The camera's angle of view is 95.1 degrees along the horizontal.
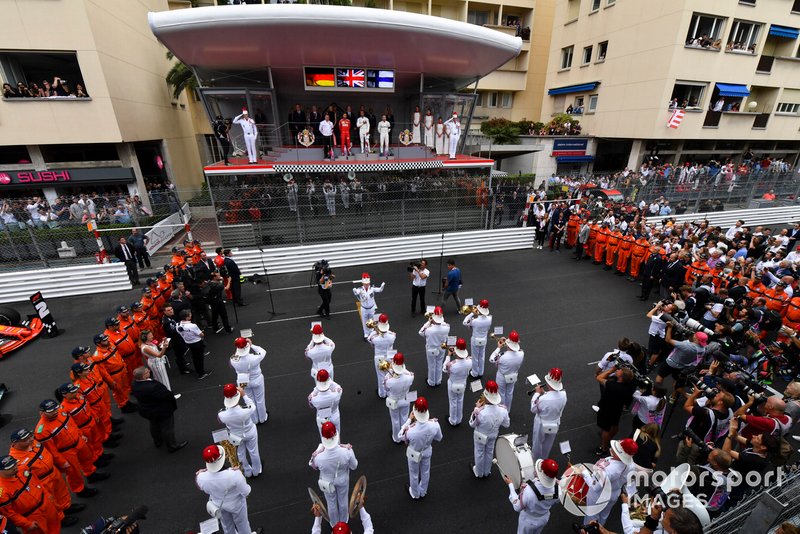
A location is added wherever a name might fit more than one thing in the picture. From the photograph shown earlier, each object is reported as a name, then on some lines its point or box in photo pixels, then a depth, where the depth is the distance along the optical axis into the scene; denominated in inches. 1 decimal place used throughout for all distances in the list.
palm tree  889.5
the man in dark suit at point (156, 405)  219.6
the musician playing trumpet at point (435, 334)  271.0
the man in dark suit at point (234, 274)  409.3
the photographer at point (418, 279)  386.0
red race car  352.8
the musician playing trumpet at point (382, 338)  263.0
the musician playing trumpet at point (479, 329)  283.4
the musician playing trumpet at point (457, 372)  230.5
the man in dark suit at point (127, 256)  471.2
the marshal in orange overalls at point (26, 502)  162.2
